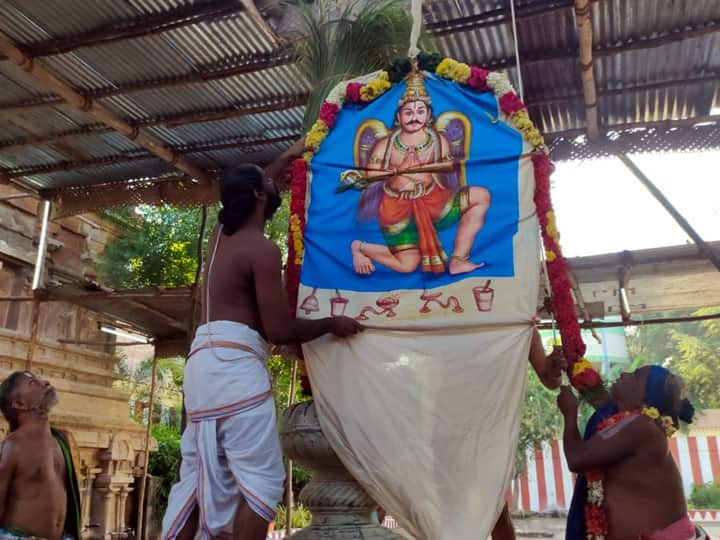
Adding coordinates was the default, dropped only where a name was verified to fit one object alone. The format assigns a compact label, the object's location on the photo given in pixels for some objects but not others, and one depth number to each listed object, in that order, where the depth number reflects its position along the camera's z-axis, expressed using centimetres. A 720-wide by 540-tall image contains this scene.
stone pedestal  259
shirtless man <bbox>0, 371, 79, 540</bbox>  320
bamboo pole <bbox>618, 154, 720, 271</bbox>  548
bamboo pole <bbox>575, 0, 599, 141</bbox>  394
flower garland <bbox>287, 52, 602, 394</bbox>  267
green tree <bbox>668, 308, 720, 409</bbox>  2681
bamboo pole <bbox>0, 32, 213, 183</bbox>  464
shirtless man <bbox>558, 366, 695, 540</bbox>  255
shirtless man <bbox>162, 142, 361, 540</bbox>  233
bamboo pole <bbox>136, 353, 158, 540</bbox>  854
